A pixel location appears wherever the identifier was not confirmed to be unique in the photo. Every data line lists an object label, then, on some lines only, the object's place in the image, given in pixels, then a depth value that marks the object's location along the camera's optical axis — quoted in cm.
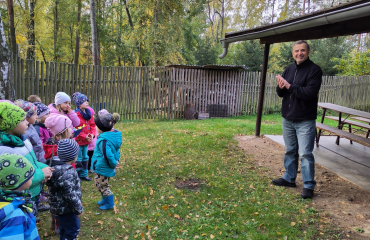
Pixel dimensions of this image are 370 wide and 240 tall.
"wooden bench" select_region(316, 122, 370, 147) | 490
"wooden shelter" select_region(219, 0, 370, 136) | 375
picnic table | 507
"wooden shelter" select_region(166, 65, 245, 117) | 1207
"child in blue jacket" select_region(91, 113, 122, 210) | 354
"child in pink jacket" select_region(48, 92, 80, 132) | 433
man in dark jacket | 393
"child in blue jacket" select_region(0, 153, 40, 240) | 176
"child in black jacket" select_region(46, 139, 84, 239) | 252
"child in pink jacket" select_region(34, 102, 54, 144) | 372
